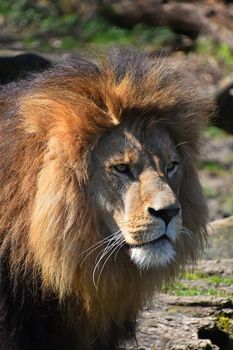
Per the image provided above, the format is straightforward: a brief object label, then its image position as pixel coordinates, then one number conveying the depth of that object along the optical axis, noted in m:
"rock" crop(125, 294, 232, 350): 10.83
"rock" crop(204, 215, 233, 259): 14.76
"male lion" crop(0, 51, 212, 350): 9.40
